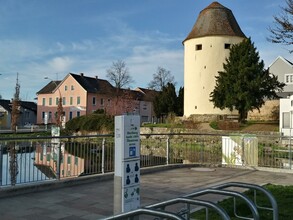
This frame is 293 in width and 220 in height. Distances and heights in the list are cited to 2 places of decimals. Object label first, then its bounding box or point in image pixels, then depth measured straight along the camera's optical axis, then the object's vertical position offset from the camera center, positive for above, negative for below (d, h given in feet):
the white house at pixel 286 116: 77.21 +1.13
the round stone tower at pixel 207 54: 118.61 +28.56
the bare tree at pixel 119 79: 165.44 +23.70
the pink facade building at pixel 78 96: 182.93 +15.03
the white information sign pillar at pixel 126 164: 13.22 -2.26
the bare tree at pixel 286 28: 25.36 +8.52
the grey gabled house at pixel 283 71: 140.73 +25.94
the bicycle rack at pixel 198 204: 8.18 -2.91
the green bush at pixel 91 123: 117.24 -2.29
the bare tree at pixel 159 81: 180.04 +24.81
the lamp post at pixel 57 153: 24.46 -3.16
